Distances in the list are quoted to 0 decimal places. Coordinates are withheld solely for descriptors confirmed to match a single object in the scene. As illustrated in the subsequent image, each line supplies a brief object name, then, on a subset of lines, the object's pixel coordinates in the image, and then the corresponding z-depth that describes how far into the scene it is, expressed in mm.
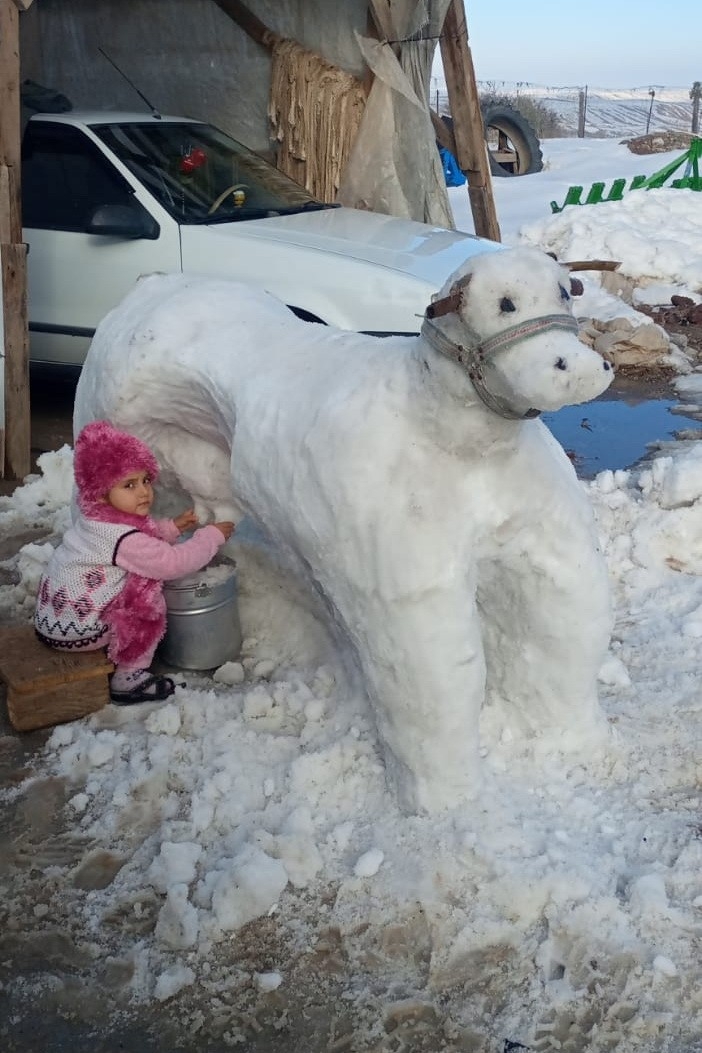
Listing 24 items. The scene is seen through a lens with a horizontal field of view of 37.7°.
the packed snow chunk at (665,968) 2320
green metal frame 12539
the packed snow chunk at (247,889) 2547
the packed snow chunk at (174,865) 2689
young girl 3363
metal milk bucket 3568
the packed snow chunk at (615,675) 3430
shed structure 5723
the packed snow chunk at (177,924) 2508
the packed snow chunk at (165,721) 3266
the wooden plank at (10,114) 5332
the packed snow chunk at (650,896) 2453
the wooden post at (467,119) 7410
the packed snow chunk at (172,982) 2379
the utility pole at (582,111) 27375
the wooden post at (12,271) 5371
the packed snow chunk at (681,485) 4535
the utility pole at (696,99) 24312
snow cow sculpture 2293
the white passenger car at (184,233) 5449
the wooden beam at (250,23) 7926
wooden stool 3361
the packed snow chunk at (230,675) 3580
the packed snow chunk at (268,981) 2391
